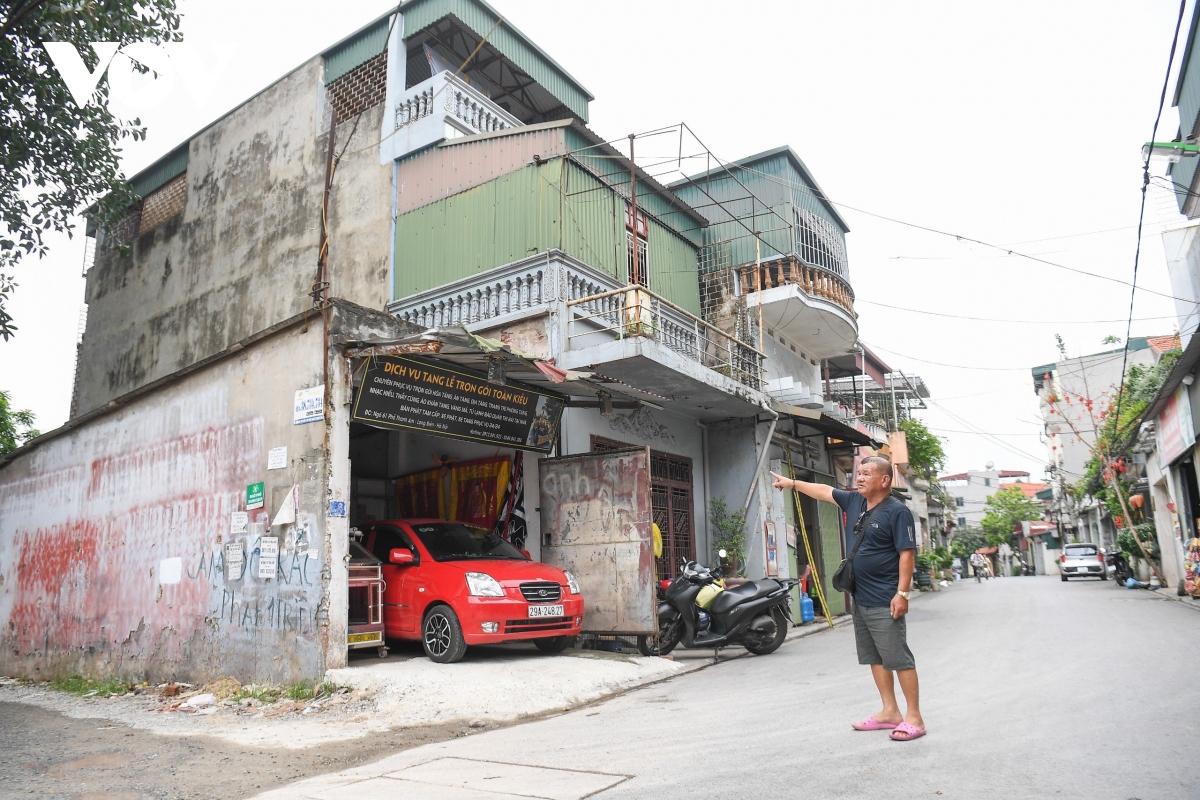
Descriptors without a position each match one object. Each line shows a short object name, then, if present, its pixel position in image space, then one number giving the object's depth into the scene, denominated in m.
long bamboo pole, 14.98
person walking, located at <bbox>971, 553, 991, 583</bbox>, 37.78
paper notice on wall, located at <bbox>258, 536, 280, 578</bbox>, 7.71
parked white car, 30.38
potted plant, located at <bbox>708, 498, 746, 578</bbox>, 13.50
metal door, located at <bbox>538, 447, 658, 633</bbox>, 9.68
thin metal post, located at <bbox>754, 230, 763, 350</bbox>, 14.98
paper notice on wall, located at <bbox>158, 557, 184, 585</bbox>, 8.82
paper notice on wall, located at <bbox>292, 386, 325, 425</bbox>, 7.60
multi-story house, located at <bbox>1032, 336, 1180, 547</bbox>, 38.09
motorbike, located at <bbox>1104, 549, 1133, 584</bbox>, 23.58
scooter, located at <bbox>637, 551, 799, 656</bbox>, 9.63
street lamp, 10.56
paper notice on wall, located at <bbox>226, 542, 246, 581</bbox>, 8.08
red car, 8.02
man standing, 4.46
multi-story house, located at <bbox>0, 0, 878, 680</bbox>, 8.02
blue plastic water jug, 14.23
